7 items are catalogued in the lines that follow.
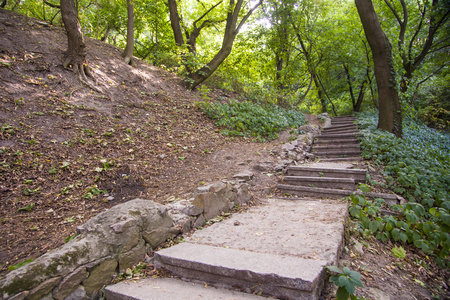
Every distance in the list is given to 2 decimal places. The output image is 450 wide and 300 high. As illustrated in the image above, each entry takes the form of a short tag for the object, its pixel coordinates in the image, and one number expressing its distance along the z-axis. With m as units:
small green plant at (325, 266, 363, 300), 1.56
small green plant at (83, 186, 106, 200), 3.93
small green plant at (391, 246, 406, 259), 2.74
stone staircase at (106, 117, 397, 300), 1.78
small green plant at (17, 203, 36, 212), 3.44
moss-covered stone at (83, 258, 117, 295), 2.02
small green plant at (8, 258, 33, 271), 1.93
